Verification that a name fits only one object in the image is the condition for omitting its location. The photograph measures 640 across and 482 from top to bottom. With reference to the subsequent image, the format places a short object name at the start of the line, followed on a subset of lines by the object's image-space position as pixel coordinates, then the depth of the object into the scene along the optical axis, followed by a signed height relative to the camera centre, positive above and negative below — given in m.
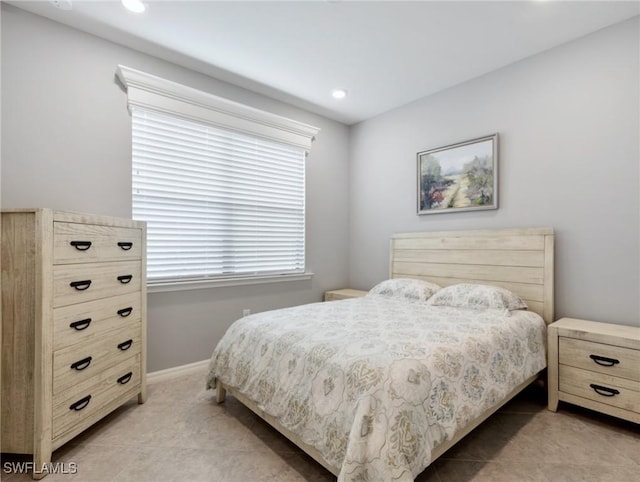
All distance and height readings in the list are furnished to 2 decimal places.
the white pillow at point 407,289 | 2.90 -0.46
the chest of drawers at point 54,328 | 1.54 -0.48
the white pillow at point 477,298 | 2.43 -0.45
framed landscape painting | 2.88 +0.64
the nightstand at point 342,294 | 3.56 -0.62
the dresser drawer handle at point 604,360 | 1.94 -0.74
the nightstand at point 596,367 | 1.89 -0.80
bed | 1.24 -0.62
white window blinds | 2.65 +0.39
